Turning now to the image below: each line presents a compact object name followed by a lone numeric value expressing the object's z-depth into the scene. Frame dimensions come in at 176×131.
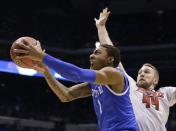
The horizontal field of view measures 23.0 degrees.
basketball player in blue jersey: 2.97
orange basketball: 3.00
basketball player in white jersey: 4.20
